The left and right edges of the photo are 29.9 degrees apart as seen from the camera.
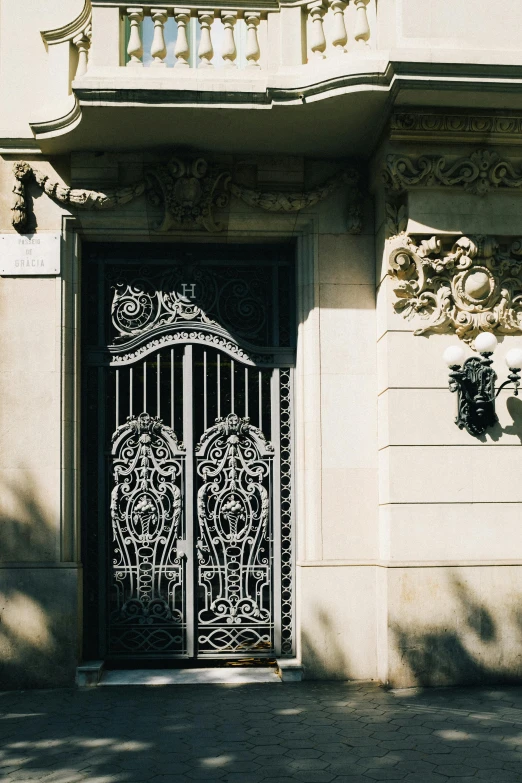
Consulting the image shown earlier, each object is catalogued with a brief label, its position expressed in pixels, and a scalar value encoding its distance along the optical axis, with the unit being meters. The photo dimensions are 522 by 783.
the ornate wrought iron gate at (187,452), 9.48
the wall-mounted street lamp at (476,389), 8.84
